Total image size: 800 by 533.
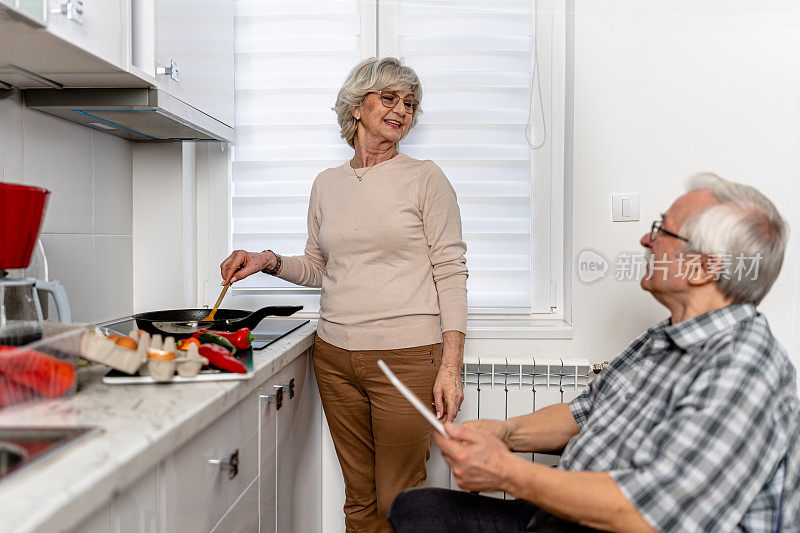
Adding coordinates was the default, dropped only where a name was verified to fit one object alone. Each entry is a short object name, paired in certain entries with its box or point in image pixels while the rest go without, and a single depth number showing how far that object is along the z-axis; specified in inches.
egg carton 43.3
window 87.0
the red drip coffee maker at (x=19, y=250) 42.9
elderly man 38.1
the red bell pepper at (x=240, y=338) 60.3
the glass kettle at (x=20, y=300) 46.0
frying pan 61.1
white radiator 82.2
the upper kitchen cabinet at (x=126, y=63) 47.8
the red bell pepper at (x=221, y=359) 49.9
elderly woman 68.2
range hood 61.6
